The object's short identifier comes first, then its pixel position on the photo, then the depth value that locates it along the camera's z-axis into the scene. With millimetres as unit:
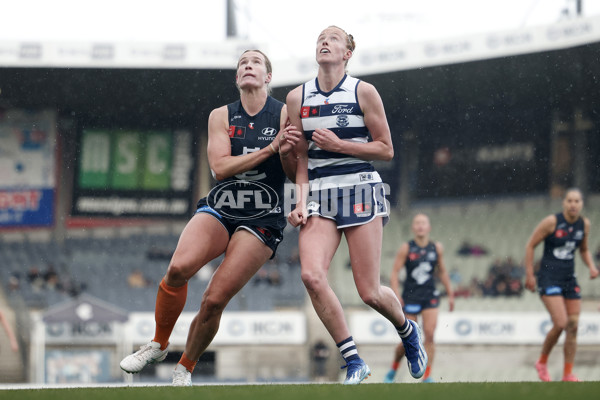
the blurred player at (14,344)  32562
